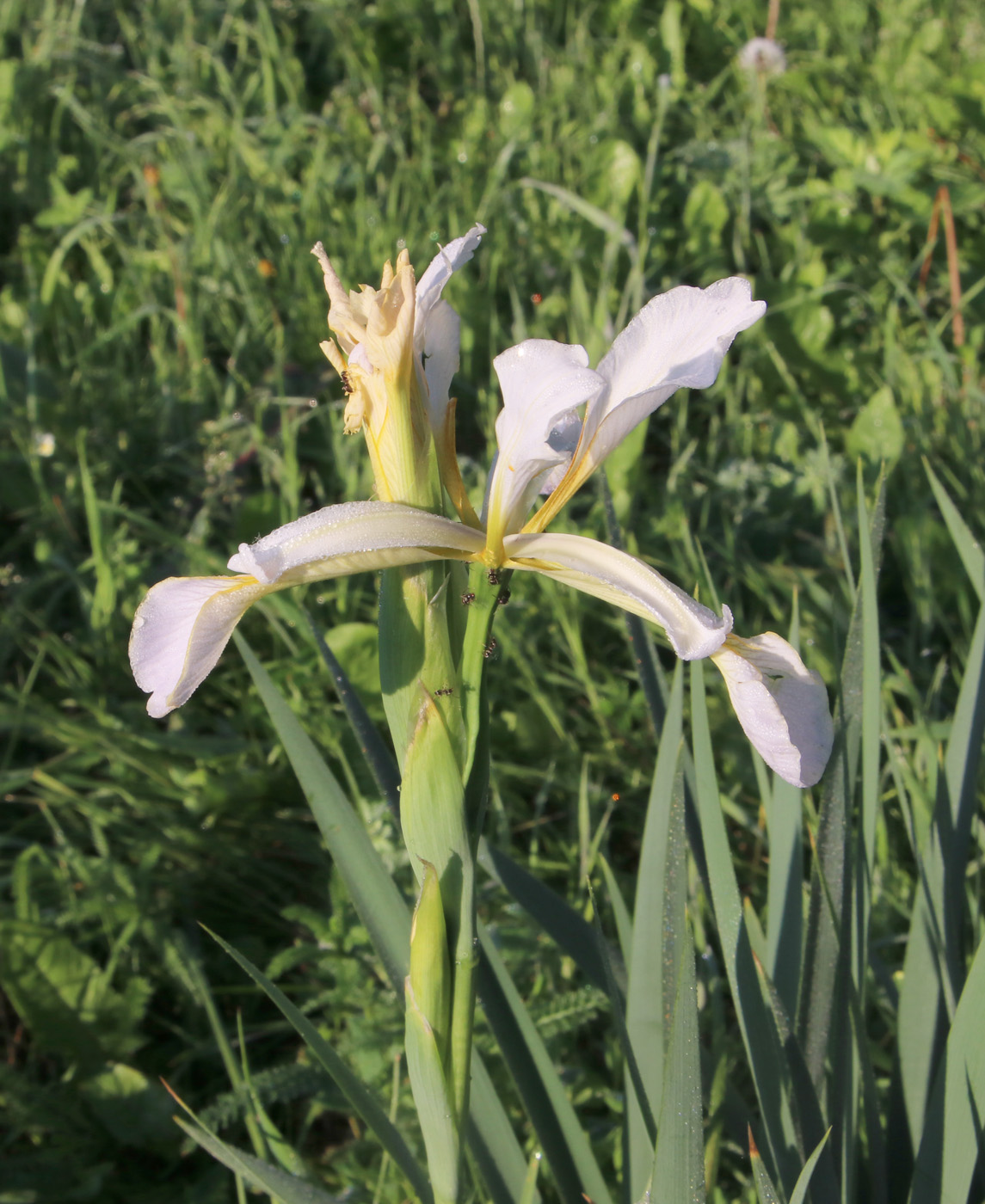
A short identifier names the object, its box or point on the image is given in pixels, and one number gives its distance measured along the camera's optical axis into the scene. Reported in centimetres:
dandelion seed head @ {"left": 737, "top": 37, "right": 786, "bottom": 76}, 119
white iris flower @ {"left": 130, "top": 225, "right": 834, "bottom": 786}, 42
